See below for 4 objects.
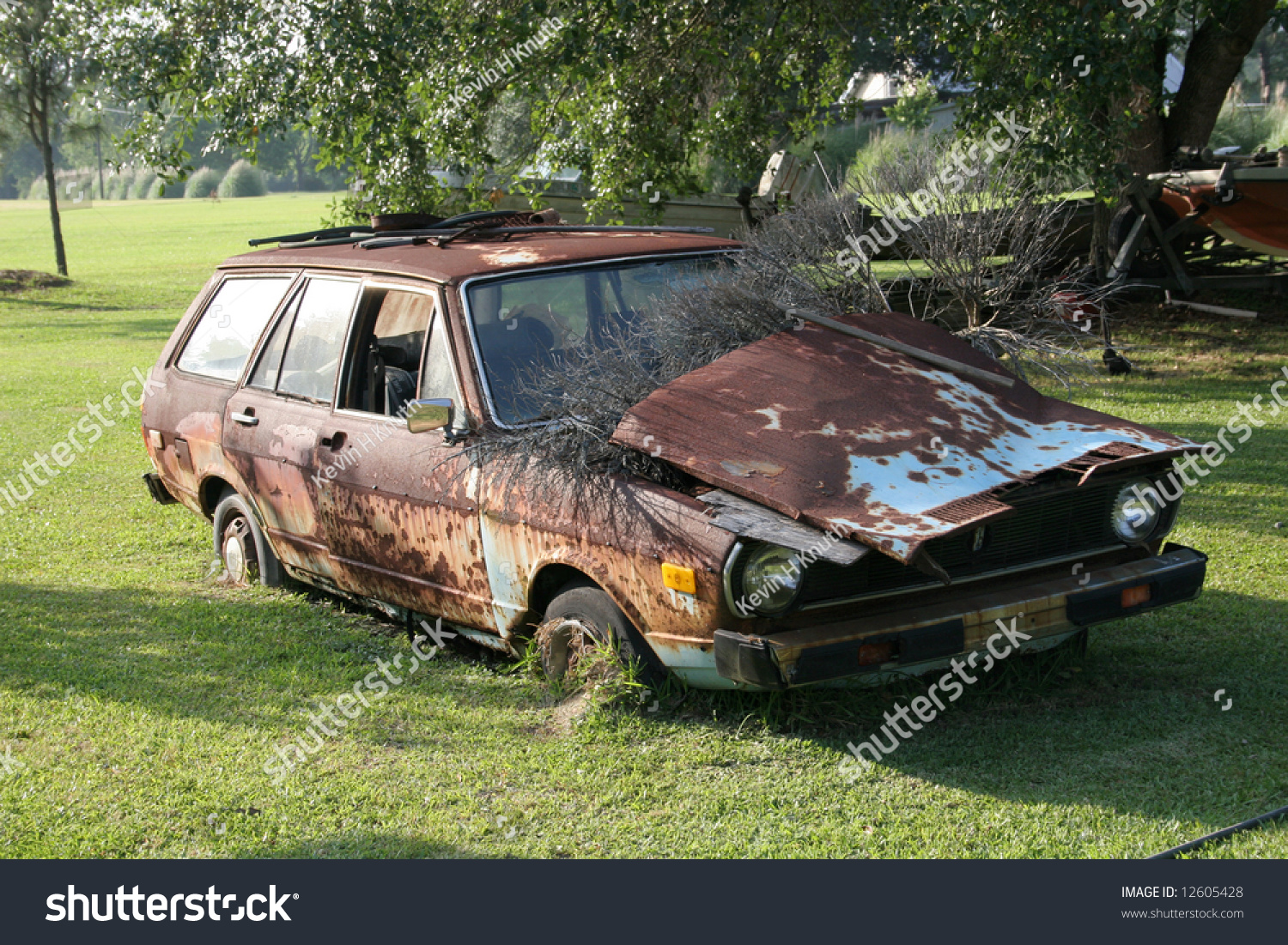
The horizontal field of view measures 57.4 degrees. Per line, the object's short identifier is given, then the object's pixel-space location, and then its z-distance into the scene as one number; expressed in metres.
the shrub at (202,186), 84.12
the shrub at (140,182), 85.81
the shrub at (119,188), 95.00
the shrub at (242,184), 80.50
